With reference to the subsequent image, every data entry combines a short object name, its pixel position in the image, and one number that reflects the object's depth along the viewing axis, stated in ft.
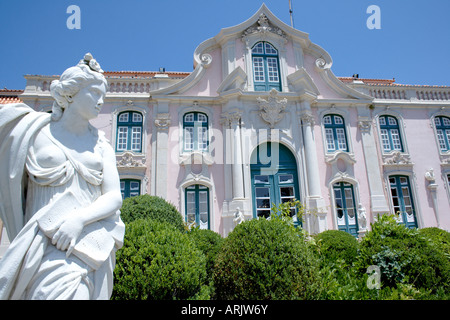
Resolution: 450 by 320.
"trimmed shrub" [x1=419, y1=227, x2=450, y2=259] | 19.62
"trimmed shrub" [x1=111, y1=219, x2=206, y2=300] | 12.53
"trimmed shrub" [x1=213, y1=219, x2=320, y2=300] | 12.67
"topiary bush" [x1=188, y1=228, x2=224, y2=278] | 20.65
